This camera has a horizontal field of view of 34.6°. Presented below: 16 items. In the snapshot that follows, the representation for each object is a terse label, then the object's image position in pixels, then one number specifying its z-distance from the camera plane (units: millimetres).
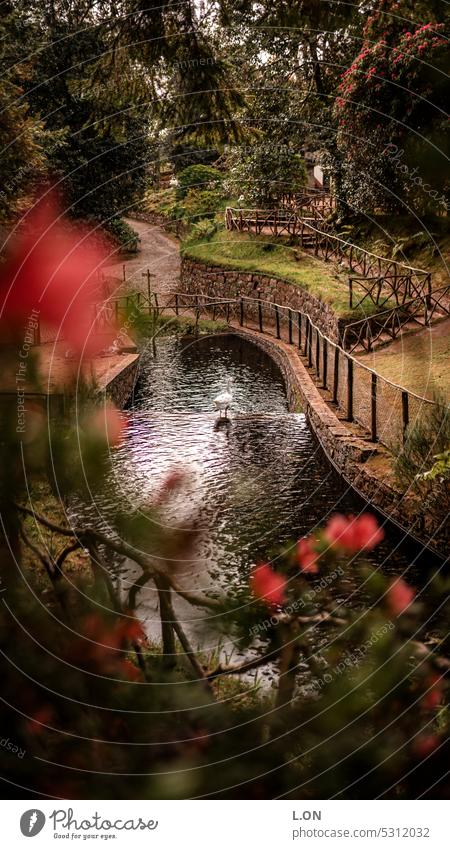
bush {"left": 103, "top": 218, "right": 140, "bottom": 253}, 23188
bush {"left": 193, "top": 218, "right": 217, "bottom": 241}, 32188
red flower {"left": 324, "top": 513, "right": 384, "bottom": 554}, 2271
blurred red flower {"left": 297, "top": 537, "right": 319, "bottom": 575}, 2049
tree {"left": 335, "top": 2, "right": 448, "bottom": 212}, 13398
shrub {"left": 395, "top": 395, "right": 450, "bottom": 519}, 6820
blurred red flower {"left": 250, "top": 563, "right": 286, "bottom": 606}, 1924
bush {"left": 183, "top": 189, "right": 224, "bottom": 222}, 33969
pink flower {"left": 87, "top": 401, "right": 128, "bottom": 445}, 1922
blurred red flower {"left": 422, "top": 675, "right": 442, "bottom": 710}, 1647
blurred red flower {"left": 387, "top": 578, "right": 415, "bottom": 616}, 1846
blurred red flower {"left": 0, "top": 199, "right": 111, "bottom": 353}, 1679
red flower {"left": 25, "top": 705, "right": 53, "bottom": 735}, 1622
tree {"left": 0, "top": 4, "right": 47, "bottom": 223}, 9188
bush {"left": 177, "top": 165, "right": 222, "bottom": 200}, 34188
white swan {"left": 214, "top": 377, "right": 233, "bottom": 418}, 12305
